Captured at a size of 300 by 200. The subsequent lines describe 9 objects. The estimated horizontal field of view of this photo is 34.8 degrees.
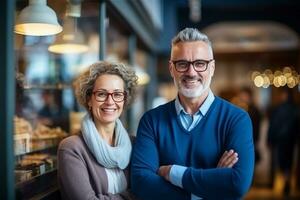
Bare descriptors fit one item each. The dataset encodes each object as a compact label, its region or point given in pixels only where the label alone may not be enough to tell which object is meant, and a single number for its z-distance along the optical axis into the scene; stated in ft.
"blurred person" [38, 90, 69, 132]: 14.39
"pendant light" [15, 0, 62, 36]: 8.39
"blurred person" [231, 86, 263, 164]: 21.18
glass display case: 8.45
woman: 6.93
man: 6.39
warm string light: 35.35
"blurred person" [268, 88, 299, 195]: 22.70
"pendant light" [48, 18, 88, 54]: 11.48
